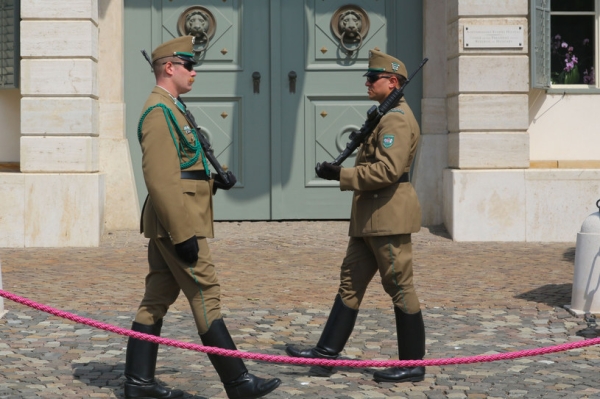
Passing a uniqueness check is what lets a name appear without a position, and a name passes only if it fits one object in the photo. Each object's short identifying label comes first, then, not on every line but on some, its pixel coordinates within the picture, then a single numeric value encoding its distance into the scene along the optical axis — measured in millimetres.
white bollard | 11899
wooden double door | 19944
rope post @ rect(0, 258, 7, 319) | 11863
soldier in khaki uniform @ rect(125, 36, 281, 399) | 8234
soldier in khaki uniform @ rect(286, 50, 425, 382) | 9246
